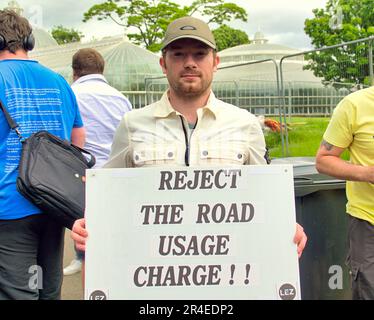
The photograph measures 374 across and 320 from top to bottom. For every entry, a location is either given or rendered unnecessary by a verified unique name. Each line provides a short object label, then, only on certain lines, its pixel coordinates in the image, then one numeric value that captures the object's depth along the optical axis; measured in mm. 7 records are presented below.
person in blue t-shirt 3107
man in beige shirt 2480
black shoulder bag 3021
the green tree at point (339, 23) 21469
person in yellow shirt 3035
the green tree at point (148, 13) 29625
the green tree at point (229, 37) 51094
